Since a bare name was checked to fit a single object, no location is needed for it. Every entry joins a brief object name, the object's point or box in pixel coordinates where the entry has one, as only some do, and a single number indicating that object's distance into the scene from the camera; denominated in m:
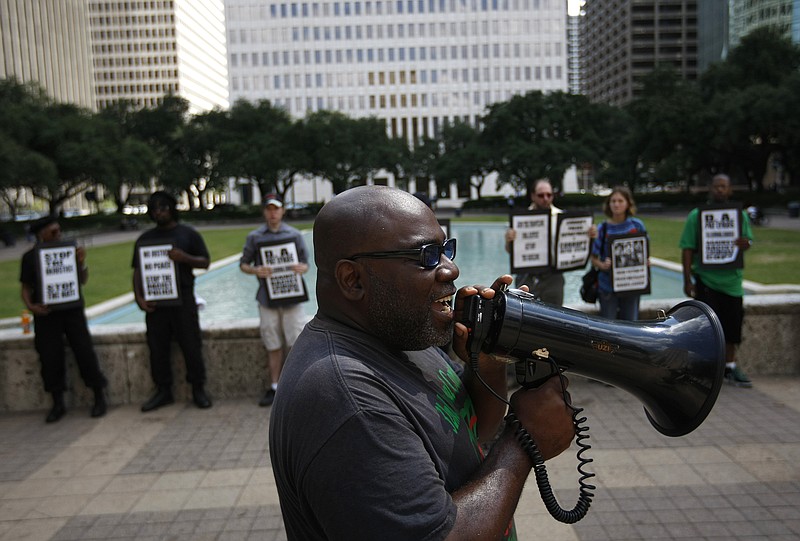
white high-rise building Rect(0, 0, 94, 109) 103.62
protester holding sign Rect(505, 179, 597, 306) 6.91
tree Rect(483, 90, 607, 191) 52.19
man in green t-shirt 6.52
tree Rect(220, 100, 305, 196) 52.72
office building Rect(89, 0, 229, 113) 143.88
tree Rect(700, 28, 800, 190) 40.00
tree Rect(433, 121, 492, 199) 56.81
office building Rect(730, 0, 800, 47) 69.56
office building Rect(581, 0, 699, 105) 123.56
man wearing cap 6.58
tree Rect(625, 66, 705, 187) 45.16
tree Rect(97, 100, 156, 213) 43.09
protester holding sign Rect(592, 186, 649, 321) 6.79
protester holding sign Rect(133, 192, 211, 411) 6.49
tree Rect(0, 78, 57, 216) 34.69
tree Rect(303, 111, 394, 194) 54.19
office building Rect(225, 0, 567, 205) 102.44
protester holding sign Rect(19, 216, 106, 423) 6.30
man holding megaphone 1.33
